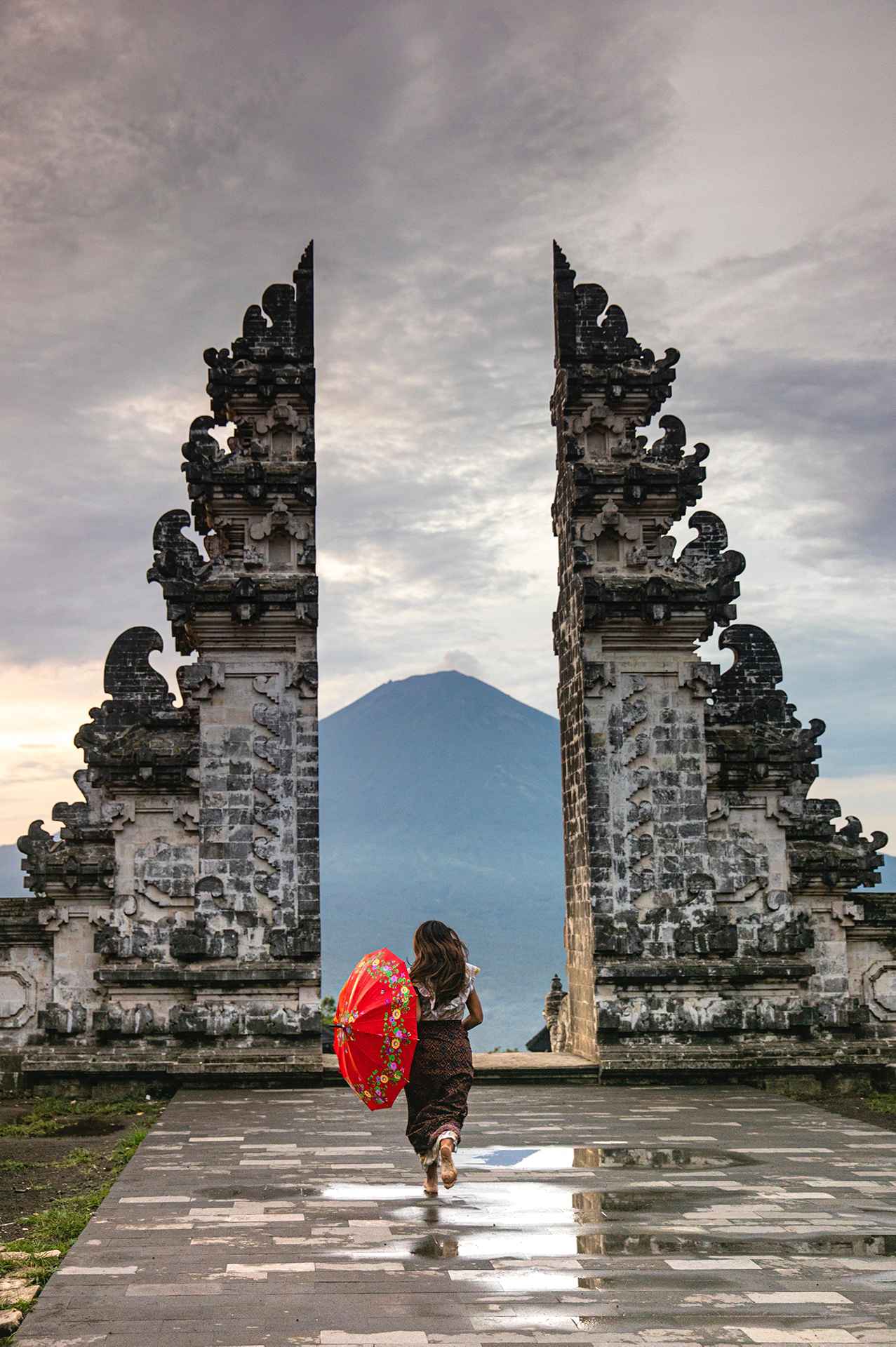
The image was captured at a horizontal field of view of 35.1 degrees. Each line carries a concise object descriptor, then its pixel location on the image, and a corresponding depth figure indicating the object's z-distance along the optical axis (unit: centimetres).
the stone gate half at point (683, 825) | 1557
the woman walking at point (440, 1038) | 889
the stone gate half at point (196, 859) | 1518
